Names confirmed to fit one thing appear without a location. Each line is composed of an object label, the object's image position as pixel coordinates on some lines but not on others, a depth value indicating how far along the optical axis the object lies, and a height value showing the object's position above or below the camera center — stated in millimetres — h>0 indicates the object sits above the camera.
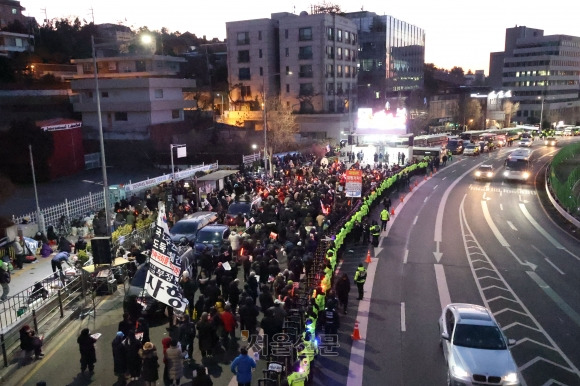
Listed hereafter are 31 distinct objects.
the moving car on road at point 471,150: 64137 -5511
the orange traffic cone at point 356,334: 13812 -6472
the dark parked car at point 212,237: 20631 -5460
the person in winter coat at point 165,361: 11227 -5839
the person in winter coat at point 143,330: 12258 -5574
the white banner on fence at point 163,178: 29188 -4332
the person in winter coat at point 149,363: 10773 -5624
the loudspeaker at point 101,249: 16031 -4518
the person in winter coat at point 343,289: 15336 -5765
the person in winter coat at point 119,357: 11273 -5744
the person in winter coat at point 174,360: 10969 -5711
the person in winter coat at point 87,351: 11656 -5835
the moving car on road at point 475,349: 10516 -5703
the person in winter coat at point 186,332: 12320 -5670
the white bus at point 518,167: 42906 -5317
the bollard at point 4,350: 12008 -5875
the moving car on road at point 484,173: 44312 -5967
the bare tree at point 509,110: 112250 -391
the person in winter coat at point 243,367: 10398 -5568
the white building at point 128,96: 51625 +2167
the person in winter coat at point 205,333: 12246 -5706
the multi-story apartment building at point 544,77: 125375 +8573
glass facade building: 110062 +13629
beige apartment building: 72688 +7975
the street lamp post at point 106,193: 18548 -3096
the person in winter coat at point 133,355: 11219 -5668
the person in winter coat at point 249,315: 13242 -5677
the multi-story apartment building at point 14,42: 65688 +10902
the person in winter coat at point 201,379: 9656 -5380
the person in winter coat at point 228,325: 12977 -5818
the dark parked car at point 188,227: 21677 -5397
